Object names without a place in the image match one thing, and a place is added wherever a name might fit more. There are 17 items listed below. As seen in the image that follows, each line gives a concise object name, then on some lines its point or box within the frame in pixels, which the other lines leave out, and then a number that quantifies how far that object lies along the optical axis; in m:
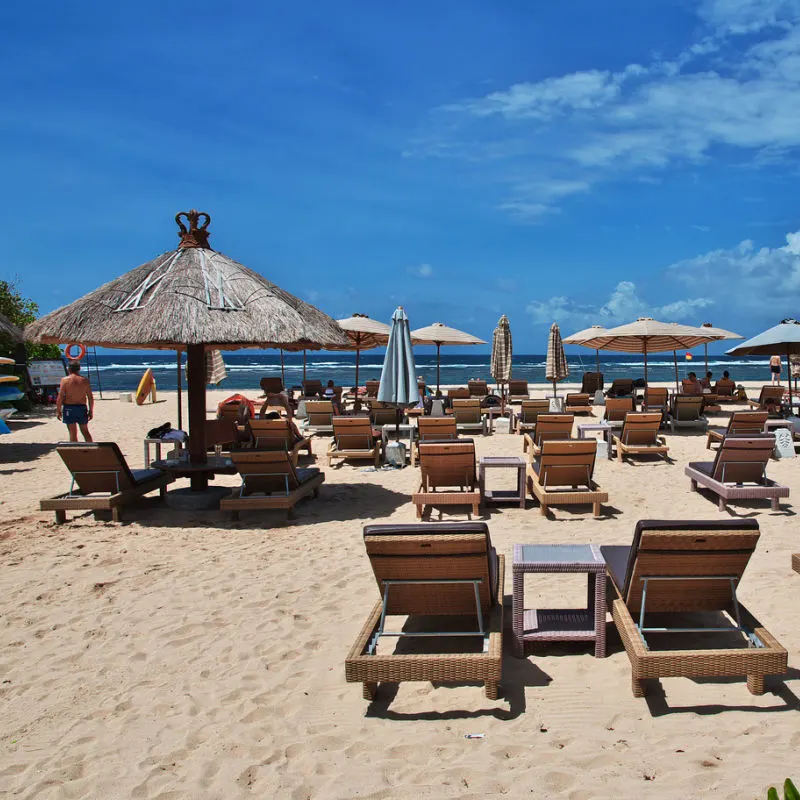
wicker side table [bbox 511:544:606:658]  3.26
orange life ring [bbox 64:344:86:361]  17.99
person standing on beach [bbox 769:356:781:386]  21.52
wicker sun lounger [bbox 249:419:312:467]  8.62
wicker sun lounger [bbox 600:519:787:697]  2.77
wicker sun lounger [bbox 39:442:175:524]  6.12
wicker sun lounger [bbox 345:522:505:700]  2.80
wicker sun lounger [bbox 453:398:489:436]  12.02
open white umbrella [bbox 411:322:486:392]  14.69
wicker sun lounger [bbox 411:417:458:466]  8.38
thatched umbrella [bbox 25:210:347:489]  6.27
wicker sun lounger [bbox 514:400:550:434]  11.52
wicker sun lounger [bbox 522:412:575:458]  8.51
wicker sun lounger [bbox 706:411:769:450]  8.99
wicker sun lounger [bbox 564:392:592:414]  13.62
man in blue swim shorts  8.92
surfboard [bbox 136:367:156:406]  19.12
